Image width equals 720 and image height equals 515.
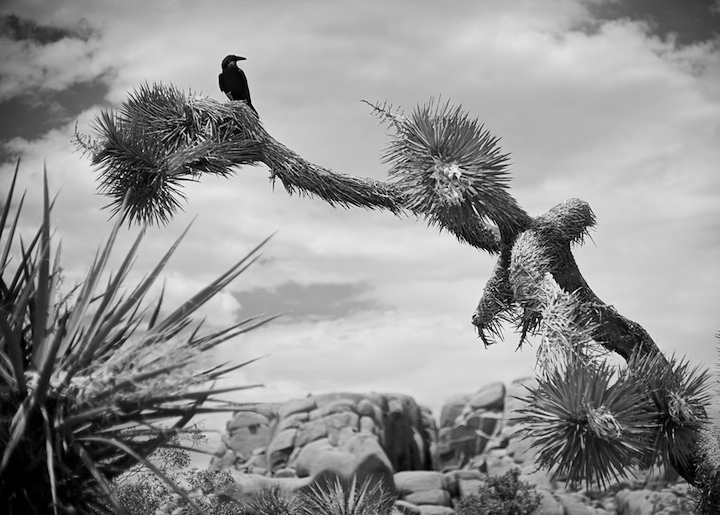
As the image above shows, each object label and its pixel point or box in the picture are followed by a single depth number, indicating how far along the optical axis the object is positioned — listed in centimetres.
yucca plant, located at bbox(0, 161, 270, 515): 382
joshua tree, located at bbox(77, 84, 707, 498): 570
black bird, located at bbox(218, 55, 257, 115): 832
